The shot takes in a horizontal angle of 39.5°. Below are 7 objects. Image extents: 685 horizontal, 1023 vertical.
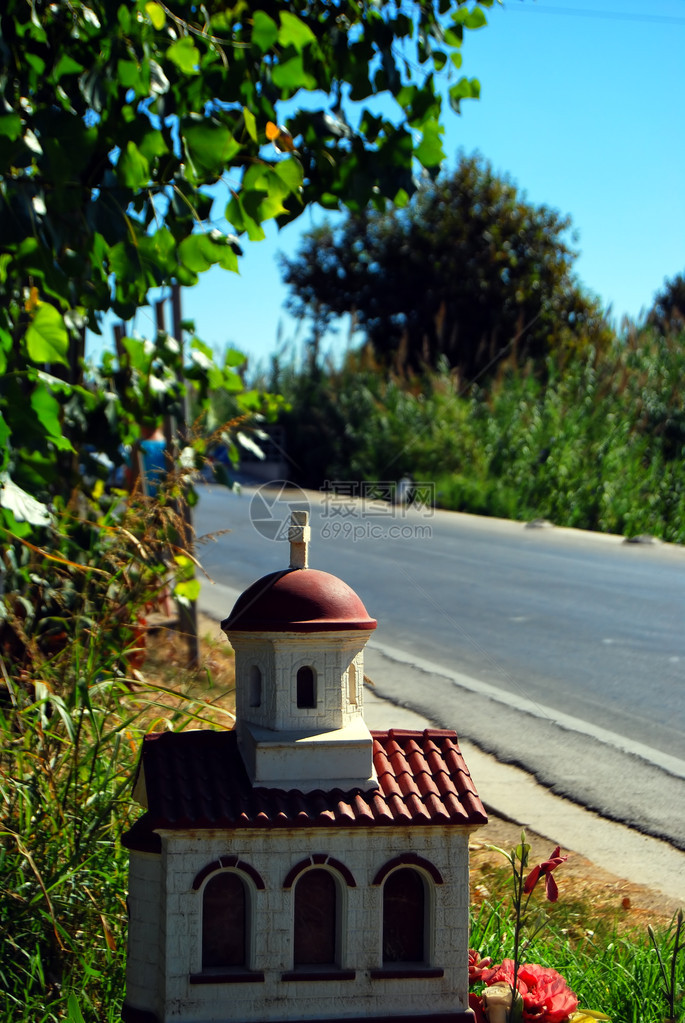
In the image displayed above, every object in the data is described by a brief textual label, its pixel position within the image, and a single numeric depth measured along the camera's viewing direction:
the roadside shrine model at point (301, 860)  2.08
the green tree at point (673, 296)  38.75
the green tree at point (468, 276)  24.81
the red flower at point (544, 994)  2.25
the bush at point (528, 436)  14.83
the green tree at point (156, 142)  2.67
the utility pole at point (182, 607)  5.76
